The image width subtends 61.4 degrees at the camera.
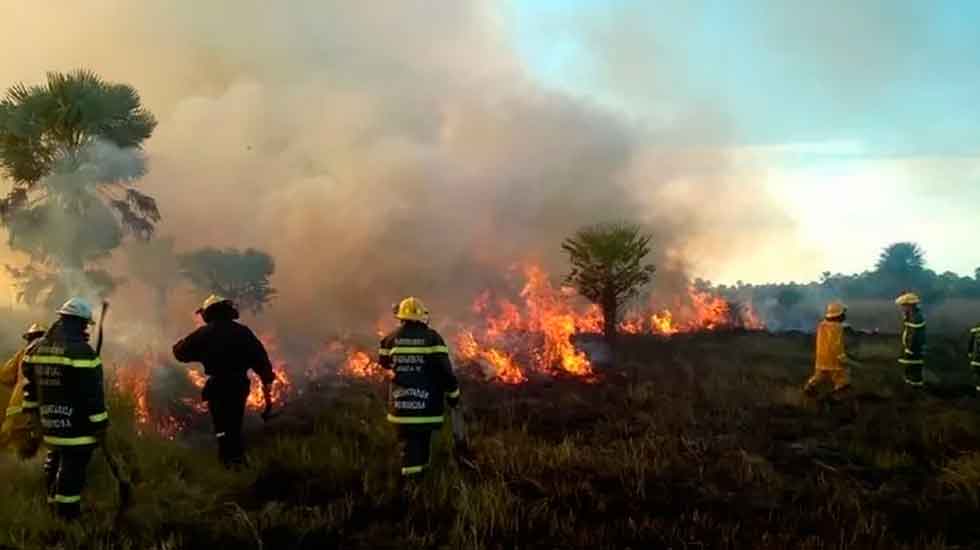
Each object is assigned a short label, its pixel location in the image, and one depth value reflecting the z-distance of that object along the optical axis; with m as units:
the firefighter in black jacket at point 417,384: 8.22
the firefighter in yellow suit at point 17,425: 8.36
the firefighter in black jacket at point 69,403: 7.10
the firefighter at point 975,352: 15.25
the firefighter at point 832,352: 14.24
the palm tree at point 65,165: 20.92
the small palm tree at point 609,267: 24.05
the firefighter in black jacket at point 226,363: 8.82
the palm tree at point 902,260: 57.22
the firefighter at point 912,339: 15.23
